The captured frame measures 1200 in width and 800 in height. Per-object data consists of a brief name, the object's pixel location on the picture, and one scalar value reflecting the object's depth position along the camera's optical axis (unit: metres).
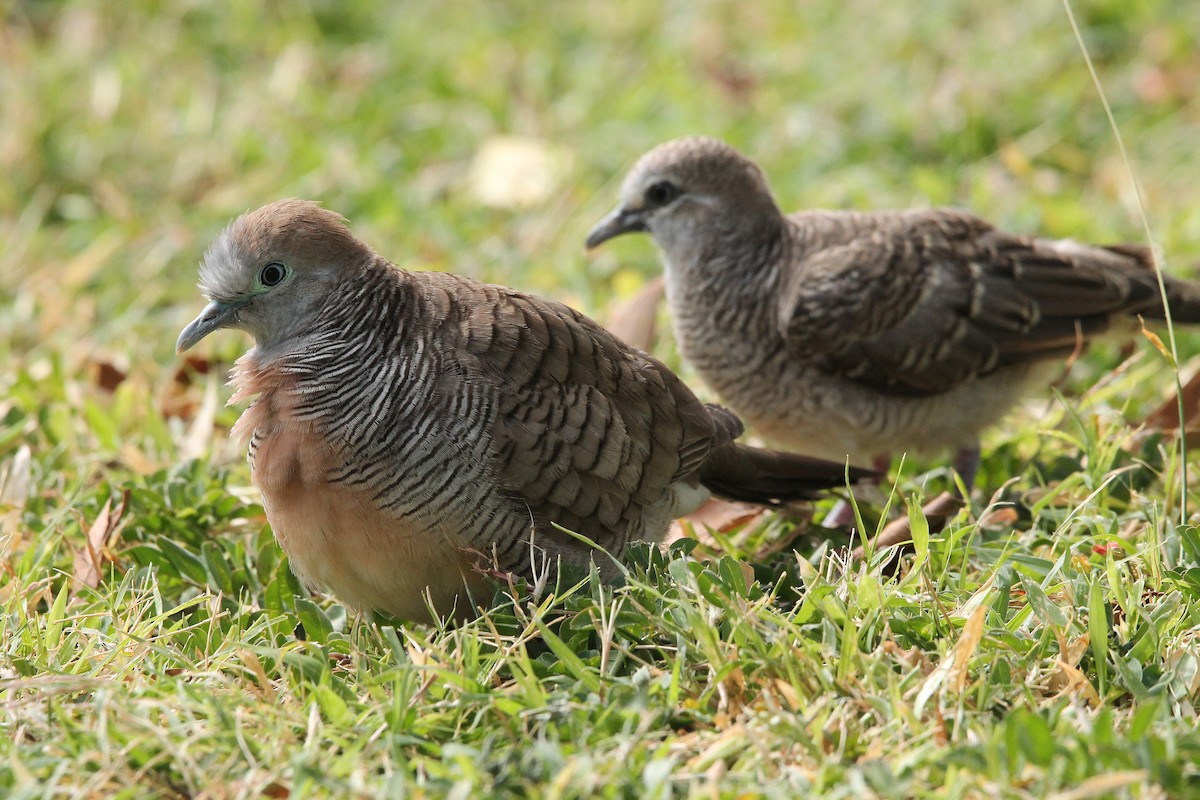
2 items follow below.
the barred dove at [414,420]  6.62
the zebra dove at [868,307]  9.12
